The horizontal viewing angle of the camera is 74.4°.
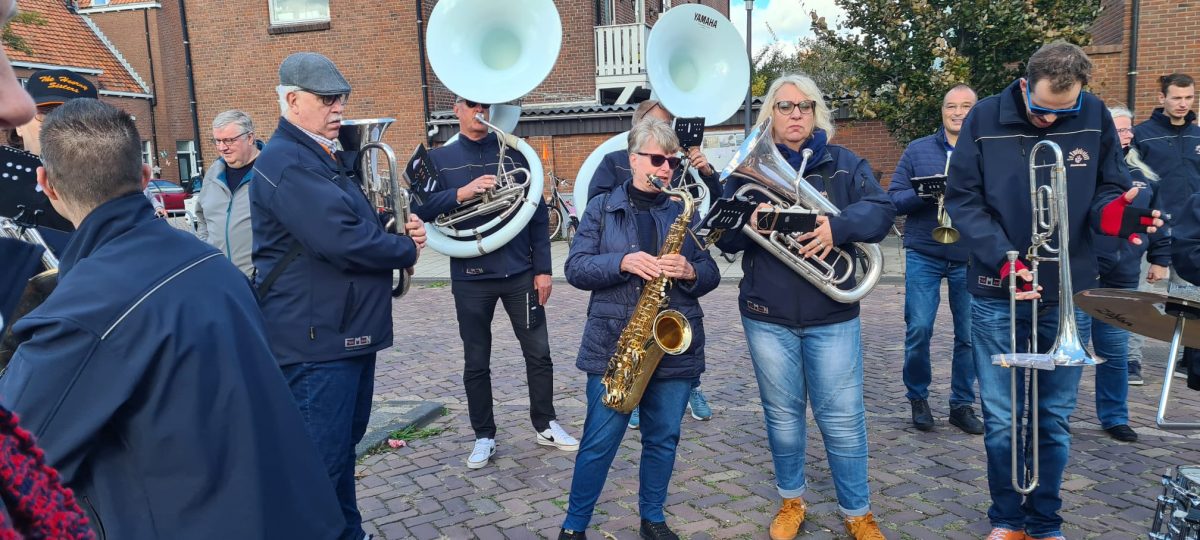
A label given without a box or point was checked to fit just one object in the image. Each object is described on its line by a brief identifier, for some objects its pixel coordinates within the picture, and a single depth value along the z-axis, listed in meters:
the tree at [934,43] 11.00
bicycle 15.22
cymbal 2.29
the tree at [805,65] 16.51
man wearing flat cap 3.06
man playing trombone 3.20
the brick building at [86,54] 21.56
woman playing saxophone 3.33
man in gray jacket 4.40
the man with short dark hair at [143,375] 1.62
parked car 20.75
